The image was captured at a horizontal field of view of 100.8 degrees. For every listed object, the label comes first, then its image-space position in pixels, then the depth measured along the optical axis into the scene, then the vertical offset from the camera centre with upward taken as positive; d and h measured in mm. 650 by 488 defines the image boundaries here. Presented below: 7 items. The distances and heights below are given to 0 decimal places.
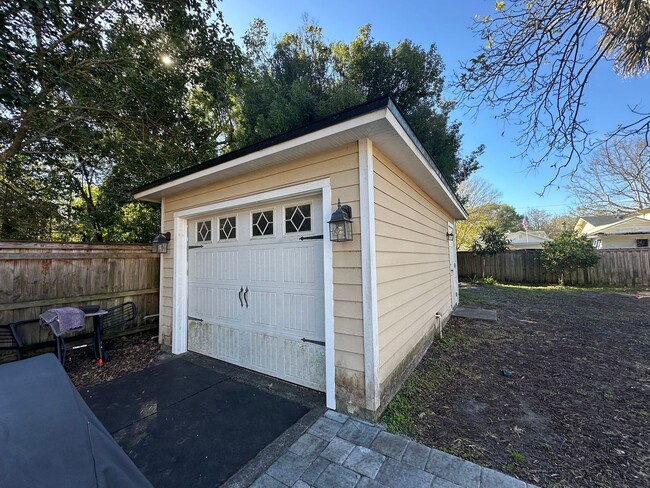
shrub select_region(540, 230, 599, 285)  10531 -32
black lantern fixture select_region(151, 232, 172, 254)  4332 +277
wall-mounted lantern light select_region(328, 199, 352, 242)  2453 +310
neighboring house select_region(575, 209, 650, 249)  14716 +1079
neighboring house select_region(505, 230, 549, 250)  25344 +1528
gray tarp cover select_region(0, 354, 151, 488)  775 -586
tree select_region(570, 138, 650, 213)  12344 +3536
